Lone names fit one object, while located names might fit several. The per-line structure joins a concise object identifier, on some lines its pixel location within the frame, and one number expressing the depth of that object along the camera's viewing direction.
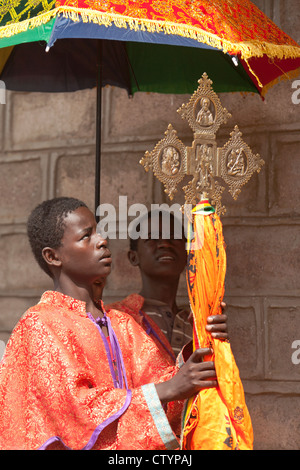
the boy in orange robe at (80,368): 5.44
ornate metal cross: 5.90
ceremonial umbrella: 5.85
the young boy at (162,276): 7.35
